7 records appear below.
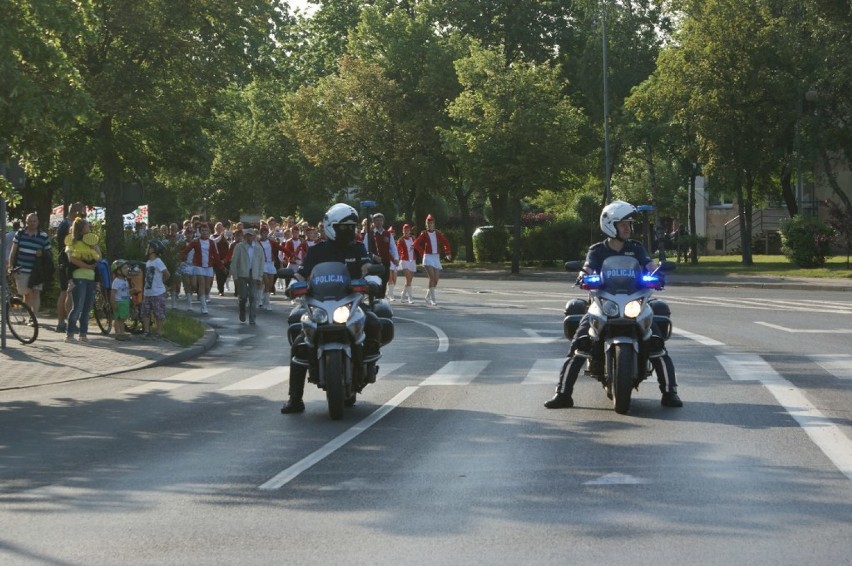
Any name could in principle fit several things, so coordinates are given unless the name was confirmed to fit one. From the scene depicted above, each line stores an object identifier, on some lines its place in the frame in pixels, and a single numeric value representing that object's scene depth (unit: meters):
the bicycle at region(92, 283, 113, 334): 22.27
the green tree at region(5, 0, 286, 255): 29.00
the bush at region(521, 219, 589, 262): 55.62
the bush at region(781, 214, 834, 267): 44.94
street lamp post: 52.69
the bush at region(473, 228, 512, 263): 60.00
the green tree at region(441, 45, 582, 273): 51.66
